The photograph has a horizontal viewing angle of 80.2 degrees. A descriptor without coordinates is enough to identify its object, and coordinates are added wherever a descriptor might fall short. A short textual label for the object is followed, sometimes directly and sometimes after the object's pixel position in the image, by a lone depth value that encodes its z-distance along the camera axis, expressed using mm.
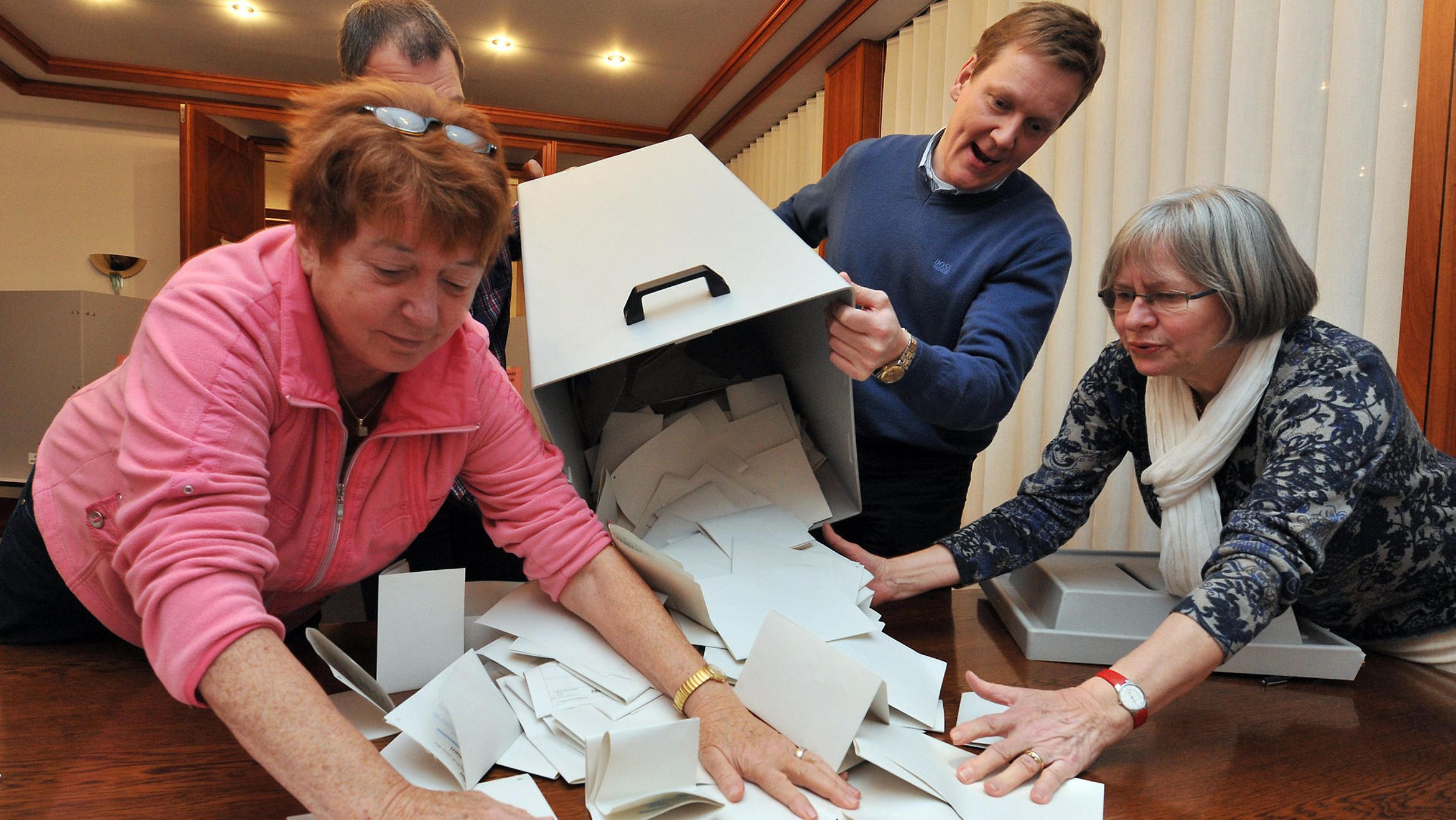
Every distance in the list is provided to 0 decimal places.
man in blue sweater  1259
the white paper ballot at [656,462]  1152
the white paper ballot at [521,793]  720
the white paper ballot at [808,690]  781
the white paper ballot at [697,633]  950
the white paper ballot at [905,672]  888
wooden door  4477
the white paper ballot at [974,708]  916
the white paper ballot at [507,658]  930
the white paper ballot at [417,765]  745
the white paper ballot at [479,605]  1041
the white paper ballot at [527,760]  780
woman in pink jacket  670
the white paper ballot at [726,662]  913
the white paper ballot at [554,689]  854
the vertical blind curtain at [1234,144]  1652
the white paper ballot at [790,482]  1161
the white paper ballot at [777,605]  947
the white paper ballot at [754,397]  1236
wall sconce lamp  5168
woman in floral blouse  885
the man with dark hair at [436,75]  1355
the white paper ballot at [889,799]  732
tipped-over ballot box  938
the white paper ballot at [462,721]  749
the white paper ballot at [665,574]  951
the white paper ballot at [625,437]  1189
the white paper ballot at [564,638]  908
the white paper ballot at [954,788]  748
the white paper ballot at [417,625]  929
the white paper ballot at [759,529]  1090
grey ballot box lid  1094
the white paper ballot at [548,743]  775
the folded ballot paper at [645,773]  708
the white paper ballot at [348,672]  814
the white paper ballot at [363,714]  833
